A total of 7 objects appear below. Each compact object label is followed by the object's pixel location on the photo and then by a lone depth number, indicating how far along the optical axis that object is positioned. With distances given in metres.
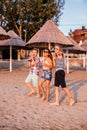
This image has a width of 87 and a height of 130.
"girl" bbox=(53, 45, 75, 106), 3.64
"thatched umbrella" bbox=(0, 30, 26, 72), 10.16
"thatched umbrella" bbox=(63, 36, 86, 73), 11.08
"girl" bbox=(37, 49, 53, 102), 3.78
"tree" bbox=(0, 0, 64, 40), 18.04
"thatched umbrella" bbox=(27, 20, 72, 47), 9.10
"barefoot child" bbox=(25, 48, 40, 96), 4.13
